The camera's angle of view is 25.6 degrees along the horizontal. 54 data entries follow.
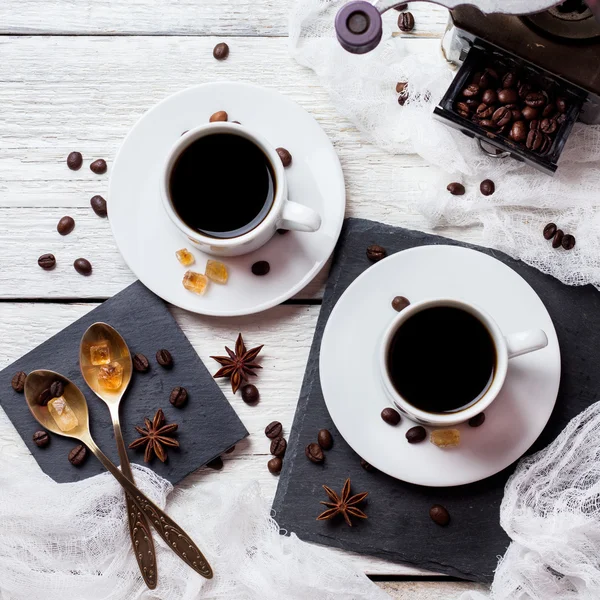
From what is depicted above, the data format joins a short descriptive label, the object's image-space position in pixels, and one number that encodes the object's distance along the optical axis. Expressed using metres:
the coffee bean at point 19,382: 0.79
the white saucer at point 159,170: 0.78
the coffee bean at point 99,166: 0.80
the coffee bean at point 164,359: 0.79
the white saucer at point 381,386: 0.76
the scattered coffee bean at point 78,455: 0.79
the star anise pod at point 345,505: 0.78
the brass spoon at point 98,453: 0.78
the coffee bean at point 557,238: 0.78
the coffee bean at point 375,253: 0.79
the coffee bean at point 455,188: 0.79
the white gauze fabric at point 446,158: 0.78
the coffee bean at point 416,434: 0.76
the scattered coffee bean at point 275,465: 0.79
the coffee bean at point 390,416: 0.76
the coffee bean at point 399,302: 0.76
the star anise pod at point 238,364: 0.79
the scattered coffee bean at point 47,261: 0.80
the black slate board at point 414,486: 0.78
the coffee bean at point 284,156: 0.77
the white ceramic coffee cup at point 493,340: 0.71
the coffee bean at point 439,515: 0.77
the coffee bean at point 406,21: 0.80
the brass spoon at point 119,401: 0.78
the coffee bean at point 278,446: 0.79
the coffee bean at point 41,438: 0.79
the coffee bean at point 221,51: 0.80
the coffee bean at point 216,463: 0.80
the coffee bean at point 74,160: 0.80
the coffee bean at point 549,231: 0.78
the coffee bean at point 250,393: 0.79
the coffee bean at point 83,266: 0.80
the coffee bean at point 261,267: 0.77
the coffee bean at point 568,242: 0.78
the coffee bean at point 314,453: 0.78
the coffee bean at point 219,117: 0.77
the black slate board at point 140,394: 0.79
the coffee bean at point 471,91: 0.76
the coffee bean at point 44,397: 0.79
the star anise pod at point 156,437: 0.79
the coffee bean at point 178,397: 0.79
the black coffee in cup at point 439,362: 0.74
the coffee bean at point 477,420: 0.75
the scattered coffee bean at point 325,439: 0.78
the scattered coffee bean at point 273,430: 0.79
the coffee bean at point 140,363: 0.79
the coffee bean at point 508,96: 0.76
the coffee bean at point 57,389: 0.79
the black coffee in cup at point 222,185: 0.75
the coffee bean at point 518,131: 0.75
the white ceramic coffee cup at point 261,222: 0.74
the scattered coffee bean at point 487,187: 0.79
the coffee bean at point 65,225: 0.80
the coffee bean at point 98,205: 0.80
